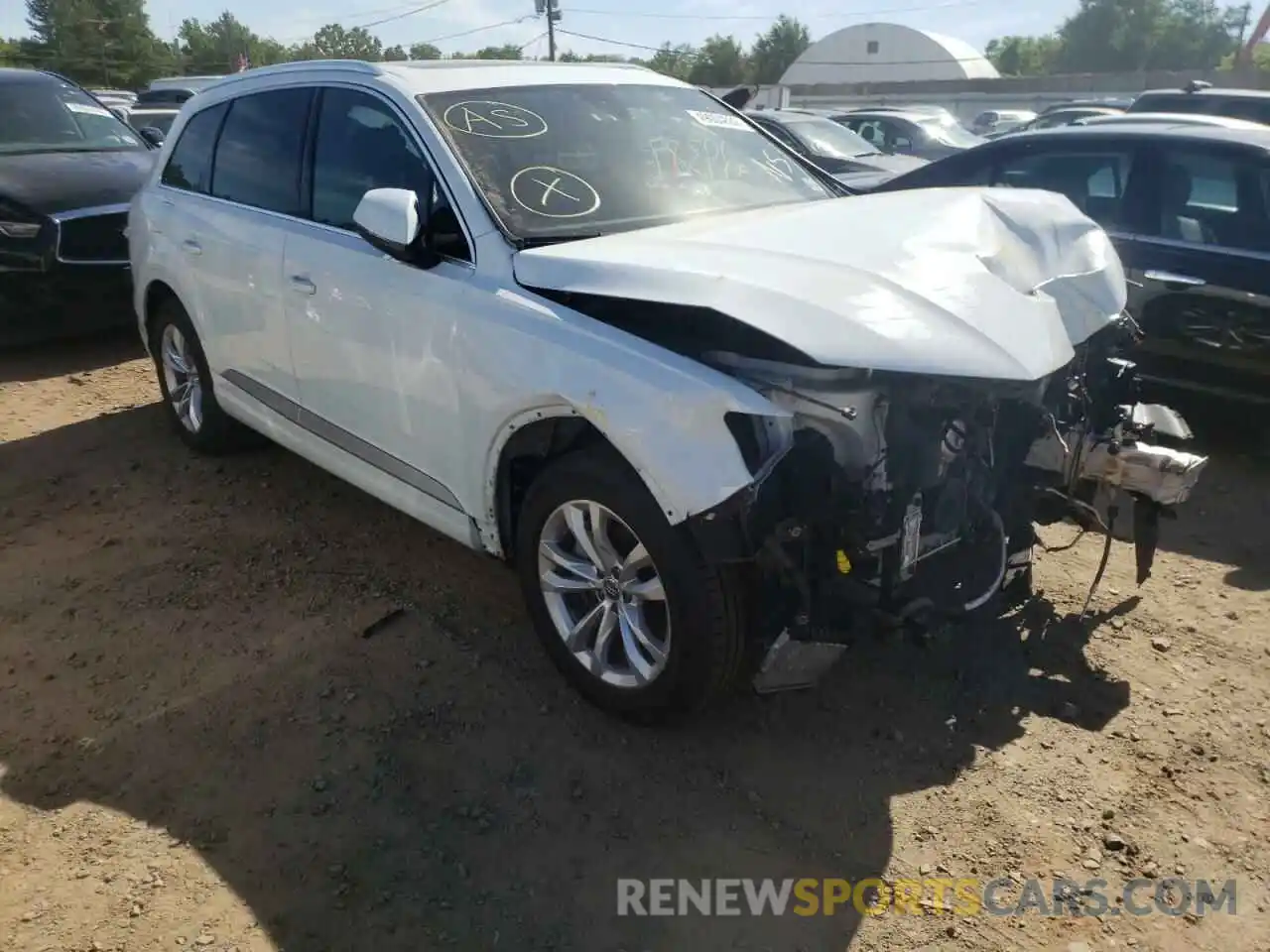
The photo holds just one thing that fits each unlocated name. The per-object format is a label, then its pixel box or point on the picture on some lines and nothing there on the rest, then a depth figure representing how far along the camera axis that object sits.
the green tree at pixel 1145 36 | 68.88
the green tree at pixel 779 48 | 77.69
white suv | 2.73
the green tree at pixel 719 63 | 76.69
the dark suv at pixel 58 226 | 7.09
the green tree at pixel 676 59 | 75.75
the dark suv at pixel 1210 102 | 9.01
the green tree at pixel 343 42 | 63.84
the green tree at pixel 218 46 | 74.23
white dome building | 63.41
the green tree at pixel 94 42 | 65.19
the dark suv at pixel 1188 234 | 4.92
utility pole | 34.53
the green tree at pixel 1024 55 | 77.62
